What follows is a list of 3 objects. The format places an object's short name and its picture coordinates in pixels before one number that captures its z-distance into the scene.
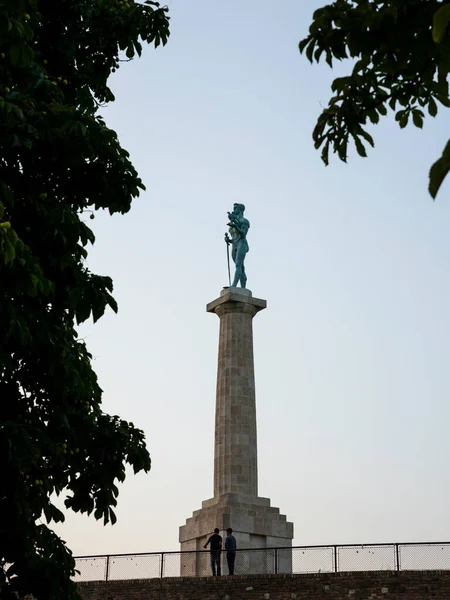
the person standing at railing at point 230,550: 29.44
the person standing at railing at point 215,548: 29.58
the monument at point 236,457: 32.56
